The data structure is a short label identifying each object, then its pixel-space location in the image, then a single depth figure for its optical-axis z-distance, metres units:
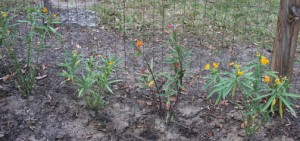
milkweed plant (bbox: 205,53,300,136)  2.47
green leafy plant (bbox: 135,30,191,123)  2.83
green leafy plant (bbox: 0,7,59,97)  3.02
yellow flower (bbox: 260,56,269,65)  2.49
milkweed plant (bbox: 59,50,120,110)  2.97
